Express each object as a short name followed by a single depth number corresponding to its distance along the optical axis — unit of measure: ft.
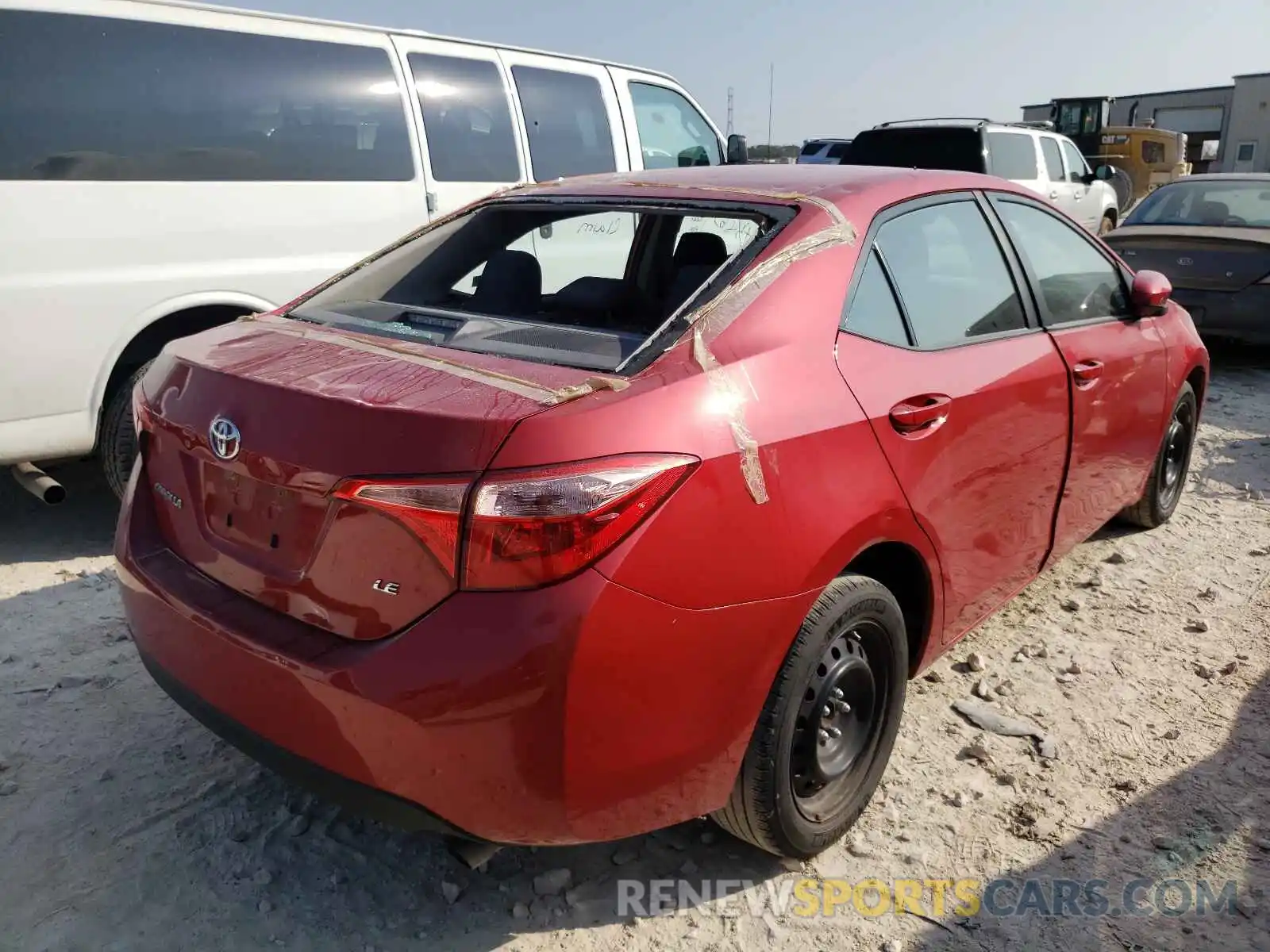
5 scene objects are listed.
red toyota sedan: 5.74
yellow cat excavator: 77.56
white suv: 35.81
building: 136.77
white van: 12.34
